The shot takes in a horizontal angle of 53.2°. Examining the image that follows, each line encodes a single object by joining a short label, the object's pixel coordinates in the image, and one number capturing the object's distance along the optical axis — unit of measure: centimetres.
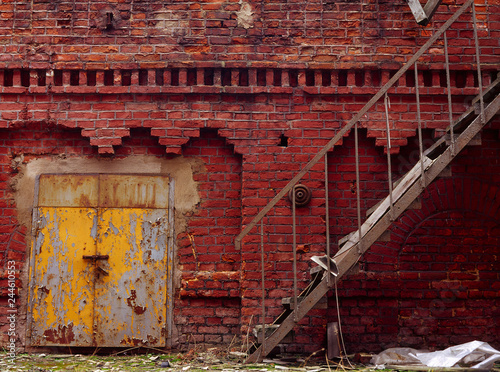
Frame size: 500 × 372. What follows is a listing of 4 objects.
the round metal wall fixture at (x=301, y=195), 496
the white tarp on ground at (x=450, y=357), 410
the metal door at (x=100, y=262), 490
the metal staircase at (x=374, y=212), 420
